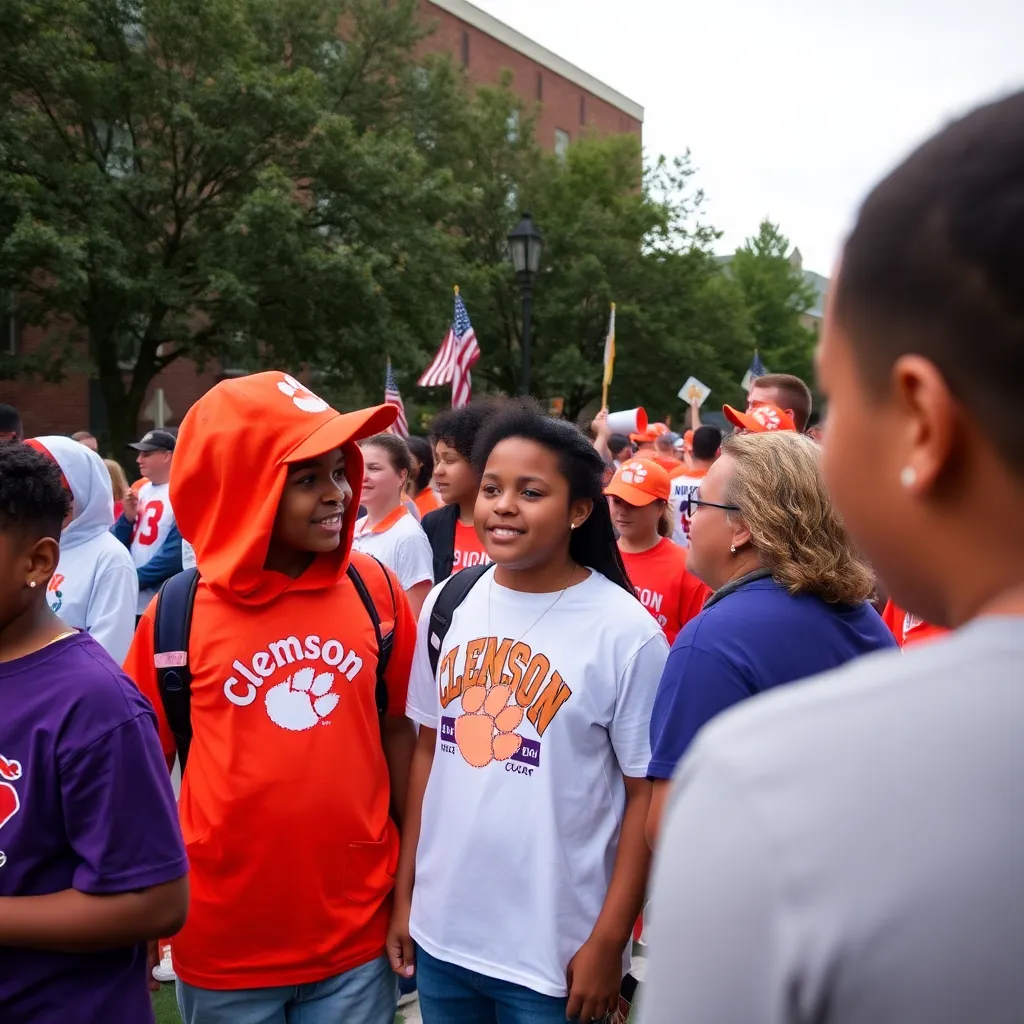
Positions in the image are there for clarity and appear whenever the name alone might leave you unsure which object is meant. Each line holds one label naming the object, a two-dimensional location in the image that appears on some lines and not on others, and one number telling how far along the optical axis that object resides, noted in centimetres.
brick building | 2409
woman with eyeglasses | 225
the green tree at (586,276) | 3097
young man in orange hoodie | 262
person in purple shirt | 194
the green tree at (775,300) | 3978
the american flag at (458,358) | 1410
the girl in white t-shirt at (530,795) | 257
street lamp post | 1376
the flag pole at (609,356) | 1424
